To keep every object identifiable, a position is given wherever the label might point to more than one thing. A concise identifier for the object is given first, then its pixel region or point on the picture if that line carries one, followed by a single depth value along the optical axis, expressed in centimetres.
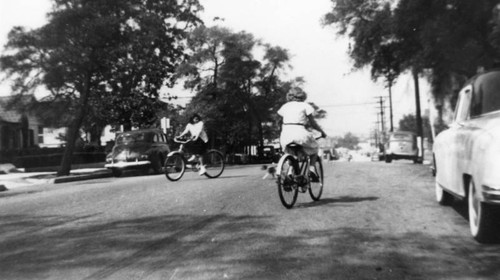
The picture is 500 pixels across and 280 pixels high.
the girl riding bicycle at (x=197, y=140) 1299
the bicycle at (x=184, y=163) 1314
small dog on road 745
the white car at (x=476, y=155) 471
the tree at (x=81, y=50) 2186
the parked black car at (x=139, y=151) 2083
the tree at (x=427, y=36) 1731
